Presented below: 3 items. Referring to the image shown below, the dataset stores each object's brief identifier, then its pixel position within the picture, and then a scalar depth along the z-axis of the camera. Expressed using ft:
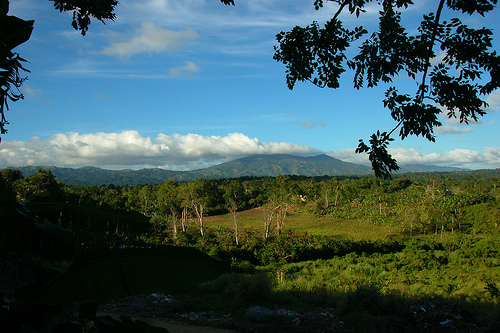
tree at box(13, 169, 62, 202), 80.19
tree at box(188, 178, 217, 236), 127.75
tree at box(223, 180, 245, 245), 197.57
